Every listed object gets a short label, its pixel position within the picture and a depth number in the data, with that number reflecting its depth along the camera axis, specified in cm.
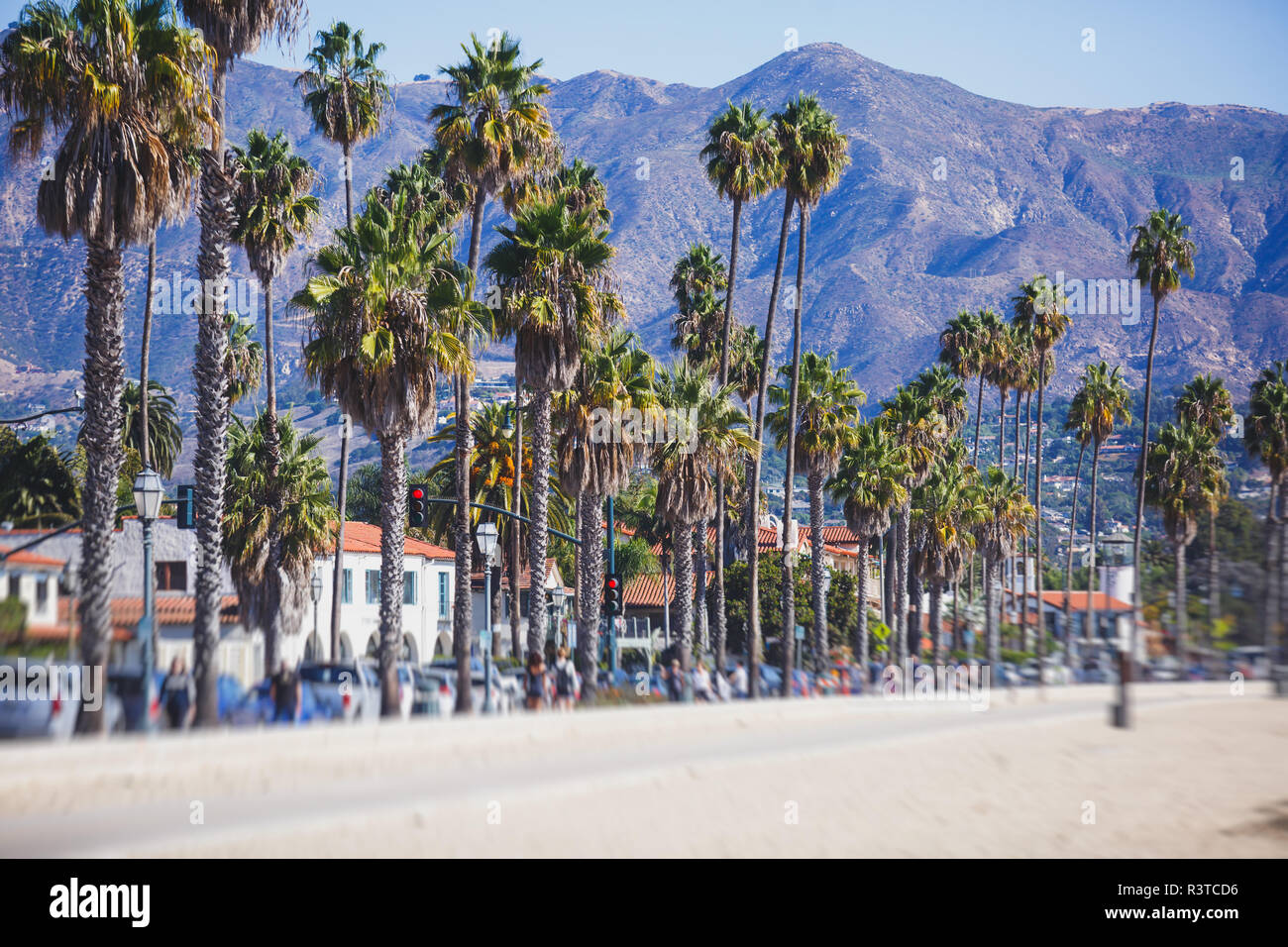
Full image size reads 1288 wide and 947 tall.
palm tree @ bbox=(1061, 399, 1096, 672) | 7619
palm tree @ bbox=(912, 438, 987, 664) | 6494
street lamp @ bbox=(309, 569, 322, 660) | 5109
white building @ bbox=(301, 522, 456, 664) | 5378
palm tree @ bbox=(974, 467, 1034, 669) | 7312
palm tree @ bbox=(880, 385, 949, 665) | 5909
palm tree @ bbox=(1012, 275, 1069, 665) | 7075
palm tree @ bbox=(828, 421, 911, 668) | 5541
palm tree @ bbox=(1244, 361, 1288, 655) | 6544
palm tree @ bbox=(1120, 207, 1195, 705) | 6138
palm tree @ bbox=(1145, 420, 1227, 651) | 6550
